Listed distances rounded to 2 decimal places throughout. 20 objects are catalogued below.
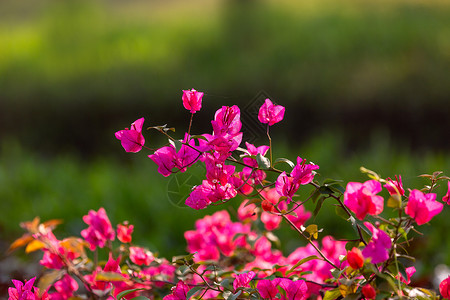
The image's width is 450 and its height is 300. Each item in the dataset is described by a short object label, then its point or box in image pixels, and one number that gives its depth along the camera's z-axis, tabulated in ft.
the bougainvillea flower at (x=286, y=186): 7.80
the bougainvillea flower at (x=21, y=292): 8.02
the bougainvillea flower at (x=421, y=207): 7.59
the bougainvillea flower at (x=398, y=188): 7.87
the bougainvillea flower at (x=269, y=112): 8.00
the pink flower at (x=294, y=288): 7.91
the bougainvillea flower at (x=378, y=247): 7.58
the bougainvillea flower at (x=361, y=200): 7.66
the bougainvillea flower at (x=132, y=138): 7.91
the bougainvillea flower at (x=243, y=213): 9.61
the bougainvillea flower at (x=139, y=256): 8.61
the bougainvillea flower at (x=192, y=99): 7.93
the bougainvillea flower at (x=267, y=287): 7.95
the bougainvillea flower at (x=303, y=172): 7.79
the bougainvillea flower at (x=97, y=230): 8.79
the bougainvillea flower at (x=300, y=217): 9.05
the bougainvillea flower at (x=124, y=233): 8.70
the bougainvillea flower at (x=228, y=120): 7.87
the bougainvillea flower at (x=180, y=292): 7.96
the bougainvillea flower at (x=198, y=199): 7.86
